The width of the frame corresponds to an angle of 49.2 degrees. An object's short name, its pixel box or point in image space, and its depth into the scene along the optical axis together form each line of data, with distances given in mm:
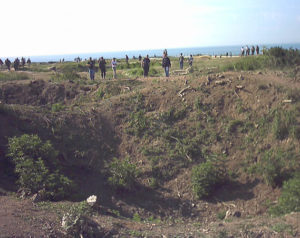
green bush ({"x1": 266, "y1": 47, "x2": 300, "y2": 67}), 15070
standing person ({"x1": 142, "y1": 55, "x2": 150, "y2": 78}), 19025
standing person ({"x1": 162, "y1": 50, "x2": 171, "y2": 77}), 18141
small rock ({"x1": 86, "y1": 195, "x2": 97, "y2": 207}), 8133
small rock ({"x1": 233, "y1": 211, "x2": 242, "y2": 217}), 8859
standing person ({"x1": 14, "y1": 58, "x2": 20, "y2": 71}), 32388
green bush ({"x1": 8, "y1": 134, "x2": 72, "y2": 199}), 8750
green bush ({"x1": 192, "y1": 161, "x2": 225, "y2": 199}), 9781
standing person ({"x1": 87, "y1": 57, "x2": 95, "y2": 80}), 19956
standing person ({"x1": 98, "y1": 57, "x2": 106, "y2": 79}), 20594
